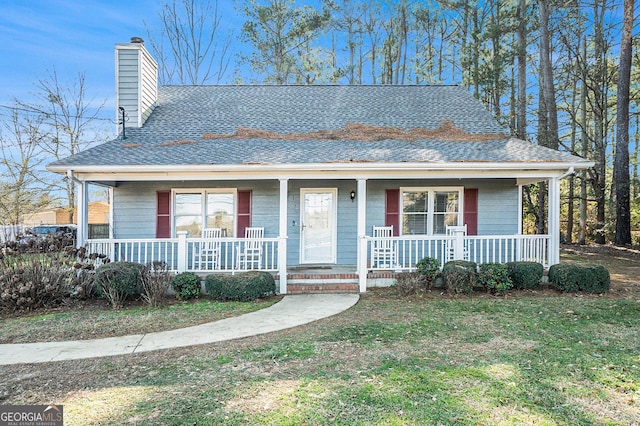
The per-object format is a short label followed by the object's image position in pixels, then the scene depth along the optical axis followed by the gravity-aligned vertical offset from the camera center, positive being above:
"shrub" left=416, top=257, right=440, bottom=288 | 7.51 -1.10
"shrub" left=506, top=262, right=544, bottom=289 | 7.39 -1.16
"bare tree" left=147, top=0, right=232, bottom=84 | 21.14 +10.42
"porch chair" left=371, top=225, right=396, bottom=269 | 7.98 -0.75
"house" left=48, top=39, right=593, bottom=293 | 7.67 +0.91
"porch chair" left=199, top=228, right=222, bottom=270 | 7.78 -0.73
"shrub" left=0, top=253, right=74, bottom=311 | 6.23 -1.19
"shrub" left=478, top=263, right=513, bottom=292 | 7.19 -1.23
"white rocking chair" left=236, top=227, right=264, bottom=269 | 7.93 -0.72
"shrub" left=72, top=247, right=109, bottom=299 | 6.84 -1.16
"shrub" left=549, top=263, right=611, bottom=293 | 7.18 -1.23
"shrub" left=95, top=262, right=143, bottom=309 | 6.52 -1.21
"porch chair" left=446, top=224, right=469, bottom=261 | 7.91 -0.61
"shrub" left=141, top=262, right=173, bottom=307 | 6.62 -1.29
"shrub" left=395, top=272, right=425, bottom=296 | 7.22 -1.35
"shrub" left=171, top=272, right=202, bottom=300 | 7.10 -1.39
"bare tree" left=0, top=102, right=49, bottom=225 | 18.56 +2.67
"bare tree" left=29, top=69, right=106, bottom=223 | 20.06 +5.72
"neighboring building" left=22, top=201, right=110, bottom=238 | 20.25 +0.01
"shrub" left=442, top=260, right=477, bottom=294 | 7.15 -1.23
